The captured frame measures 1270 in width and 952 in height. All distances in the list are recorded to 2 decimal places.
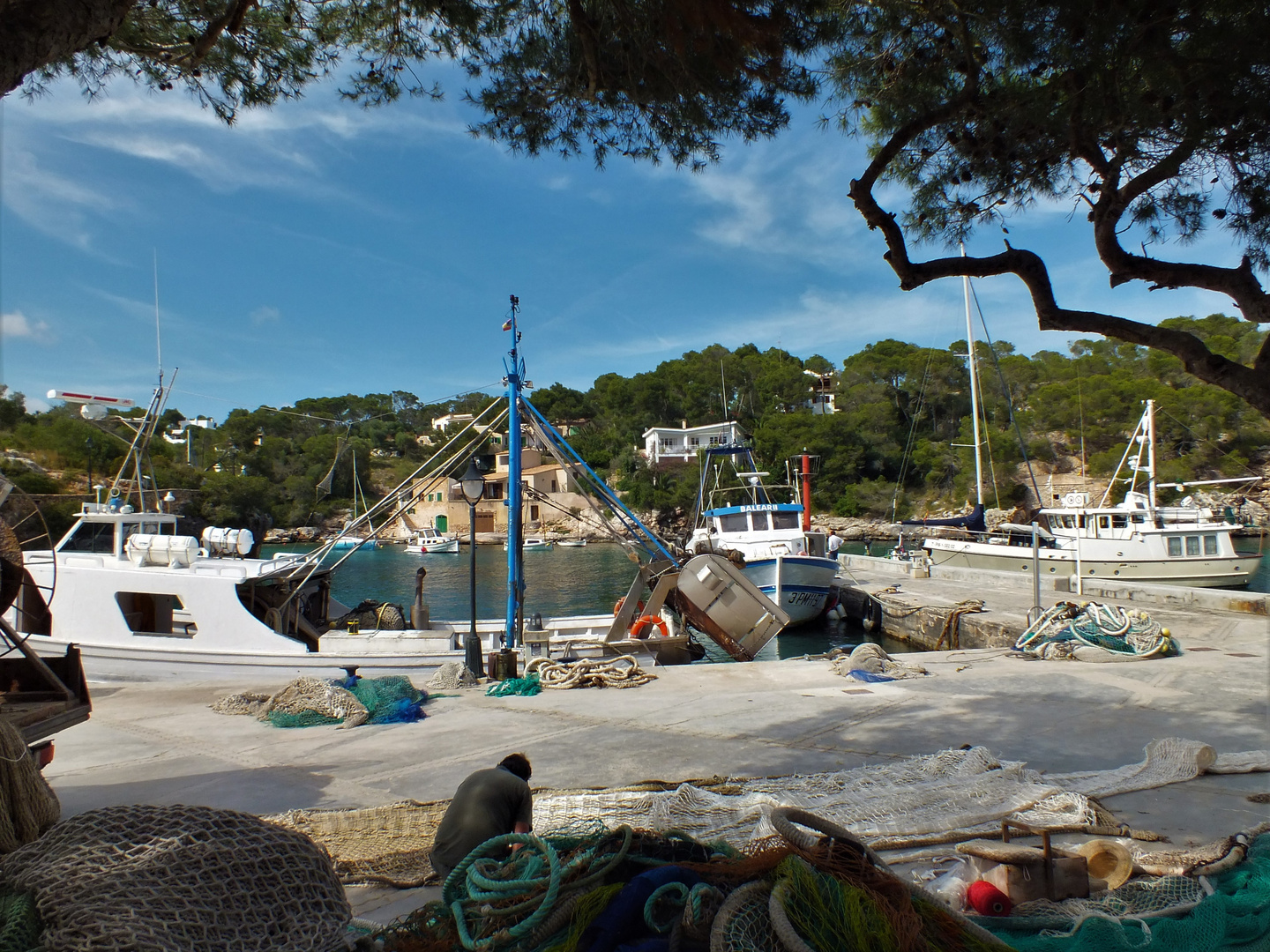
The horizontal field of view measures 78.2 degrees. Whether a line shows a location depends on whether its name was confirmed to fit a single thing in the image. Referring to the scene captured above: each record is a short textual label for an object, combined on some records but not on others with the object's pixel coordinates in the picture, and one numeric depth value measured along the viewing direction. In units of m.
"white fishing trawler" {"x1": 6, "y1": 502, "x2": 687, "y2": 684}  11.07
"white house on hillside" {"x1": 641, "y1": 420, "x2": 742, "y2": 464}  68.62
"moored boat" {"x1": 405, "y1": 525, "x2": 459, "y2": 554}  61.56
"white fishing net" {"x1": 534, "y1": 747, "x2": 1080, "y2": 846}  4.17
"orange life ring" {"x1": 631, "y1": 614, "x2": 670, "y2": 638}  12.95
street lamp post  9.70
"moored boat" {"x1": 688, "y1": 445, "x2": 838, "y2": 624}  19.80
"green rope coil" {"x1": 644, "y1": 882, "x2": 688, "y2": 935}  2.50
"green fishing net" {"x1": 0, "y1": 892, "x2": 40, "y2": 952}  2.10
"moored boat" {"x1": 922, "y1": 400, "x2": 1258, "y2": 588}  23.03
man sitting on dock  3.34
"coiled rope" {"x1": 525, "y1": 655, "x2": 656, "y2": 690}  9.09
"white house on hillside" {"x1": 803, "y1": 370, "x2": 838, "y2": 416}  79.25
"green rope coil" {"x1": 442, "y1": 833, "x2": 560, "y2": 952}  2.55
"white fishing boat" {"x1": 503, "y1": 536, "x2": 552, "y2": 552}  64.94
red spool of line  3.04
